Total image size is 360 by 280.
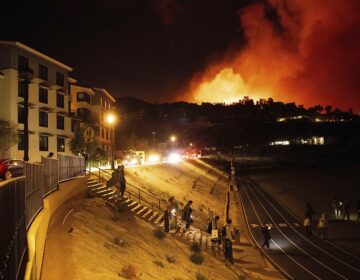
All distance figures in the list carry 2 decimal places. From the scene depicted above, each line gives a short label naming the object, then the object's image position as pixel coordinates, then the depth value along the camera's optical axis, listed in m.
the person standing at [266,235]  24.98
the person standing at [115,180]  22.55
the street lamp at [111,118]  30.15
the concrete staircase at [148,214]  21.58
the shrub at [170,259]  16.09
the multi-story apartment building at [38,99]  41.28
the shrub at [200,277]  14.41
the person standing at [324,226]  29.03
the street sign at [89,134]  20.83
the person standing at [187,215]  22.79
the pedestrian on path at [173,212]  21.96
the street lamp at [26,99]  15.71
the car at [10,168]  20.95
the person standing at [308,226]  29.23
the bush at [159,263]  14.80
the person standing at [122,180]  21.89
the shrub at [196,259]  17.46
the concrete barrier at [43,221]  7.86
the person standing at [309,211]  29.56
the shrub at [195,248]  19.21
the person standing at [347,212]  34.41
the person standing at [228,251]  19.70
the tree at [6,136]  38.25
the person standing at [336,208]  35.53
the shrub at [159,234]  19.07
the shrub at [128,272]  12.08
